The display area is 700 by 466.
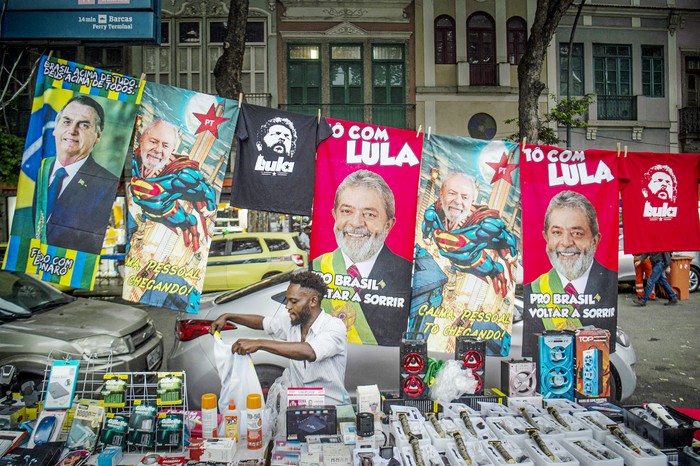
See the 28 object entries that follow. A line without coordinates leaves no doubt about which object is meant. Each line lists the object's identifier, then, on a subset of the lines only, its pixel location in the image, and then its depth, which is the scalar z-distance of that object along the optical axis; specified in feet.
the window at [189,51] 61.16
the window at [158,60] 61.05
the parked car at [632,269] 42.88
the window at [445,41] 62.28
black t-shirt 14.60
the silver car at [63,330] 17.83
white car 17.63
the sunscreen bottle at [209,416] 11.28
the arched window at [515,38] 62.54
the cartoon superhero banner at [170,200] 13.82
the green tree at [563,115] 47.50
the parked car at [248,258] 41.90
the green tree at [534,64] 32.35
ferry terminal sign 16.28
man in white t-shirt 13.98
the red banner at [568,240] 15.61
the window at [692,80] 65.77
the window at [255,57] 61.05
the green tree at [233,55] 33.99
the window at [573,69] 63.21
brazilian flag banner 13.64
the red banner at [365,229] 14.71
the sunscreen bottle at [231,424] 11.24
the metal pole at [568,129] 48.03
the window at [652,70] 64.80
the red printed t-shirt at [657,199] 16.48
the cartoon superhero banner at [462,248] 15.02
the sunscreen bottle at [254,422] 11.04
